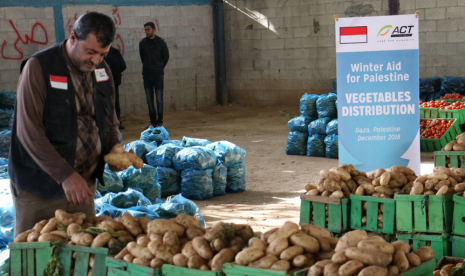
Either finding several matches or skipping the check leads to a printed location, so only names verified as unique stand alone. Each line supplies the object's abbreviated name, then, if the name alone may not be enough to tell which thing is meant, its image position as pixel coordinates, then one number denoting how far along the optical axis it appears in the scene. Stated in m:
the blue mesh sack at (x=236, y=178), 8.80
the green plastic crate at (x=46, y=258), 3.19
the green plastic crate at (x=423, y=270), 2.77
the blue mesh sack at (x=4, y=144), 9.16
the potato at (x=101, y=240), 3.19
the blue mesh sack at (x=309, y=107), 11.28
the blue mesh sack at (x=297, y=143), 11.34
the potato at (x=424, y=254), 2.98
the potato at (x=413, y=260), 2.86
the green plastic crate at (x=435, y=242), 4.60
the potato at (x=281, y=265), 2.67
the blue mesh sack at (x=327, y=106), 10.95
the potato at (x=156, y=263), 2.94
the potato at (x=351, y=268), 2.60
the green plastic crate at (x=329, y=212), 4.90
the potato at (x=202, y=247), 2.90
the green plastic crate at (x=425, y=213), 4.61
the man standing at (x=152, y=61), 13.84
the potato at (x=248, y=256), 2.79
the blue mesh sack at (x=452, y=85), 13.74
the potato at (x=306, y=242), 2.86
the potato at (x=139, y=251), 2.99
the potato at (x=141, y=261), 2.96
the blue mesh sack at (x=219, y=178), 8.53
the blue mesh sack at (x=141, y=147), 8.67
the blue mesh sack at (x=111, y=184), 7.00
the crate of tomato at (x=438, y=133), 10.68
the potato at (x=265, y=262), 2.73
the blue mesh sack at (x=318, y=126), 10.95
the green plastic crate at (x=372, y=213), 4.77
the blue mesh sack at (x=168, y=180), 8.44
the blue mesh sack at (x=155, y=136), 9.23
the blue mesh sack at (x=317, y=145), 11.05
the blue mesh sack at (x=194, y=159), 8.27
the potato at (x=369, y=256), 2.65
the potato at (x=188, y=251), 2.92
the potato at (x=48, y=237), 3.31
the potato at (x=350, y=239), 2.86
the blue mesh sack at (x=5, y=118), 10.91
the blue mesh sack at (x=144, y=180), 7.46
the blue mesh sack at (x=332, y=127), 10.73
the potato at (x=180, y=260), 2.88
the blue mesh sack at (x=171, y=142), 9.06
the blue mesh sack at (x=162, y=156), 8.48
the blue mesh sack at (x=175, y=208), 5.99
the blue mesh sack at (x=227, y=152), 8.69
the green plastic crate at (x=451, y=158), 6.07
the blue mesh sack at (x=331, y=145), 10.74
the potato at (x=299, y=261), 2.74
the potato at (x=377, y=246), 2.74
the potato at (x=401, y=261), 2.75
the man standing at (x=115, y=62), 13.27
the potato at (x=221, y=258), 2.81
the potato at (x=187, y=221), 3.30
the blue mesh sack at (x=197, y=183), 8.33
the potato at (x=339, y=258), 2.69
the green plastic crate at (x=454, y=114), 10.92
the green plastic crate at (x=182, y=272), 2.79
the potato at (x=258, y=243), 2.88
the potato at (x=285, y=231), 2.94
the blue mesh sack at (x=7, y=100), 12.02
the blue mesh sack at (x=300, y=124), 11.30
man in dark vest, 3.46
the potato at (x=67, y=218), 3.47
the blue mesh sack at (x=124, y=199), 6.07
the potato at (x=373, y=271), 2.55
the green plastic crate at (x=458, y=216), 4.52
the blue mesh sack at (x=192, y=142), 9.02
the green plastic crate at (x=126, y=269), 2.92
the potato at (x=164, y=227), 3.18
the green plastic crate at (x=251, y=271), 2.65
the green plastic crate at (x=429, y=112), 11.30
